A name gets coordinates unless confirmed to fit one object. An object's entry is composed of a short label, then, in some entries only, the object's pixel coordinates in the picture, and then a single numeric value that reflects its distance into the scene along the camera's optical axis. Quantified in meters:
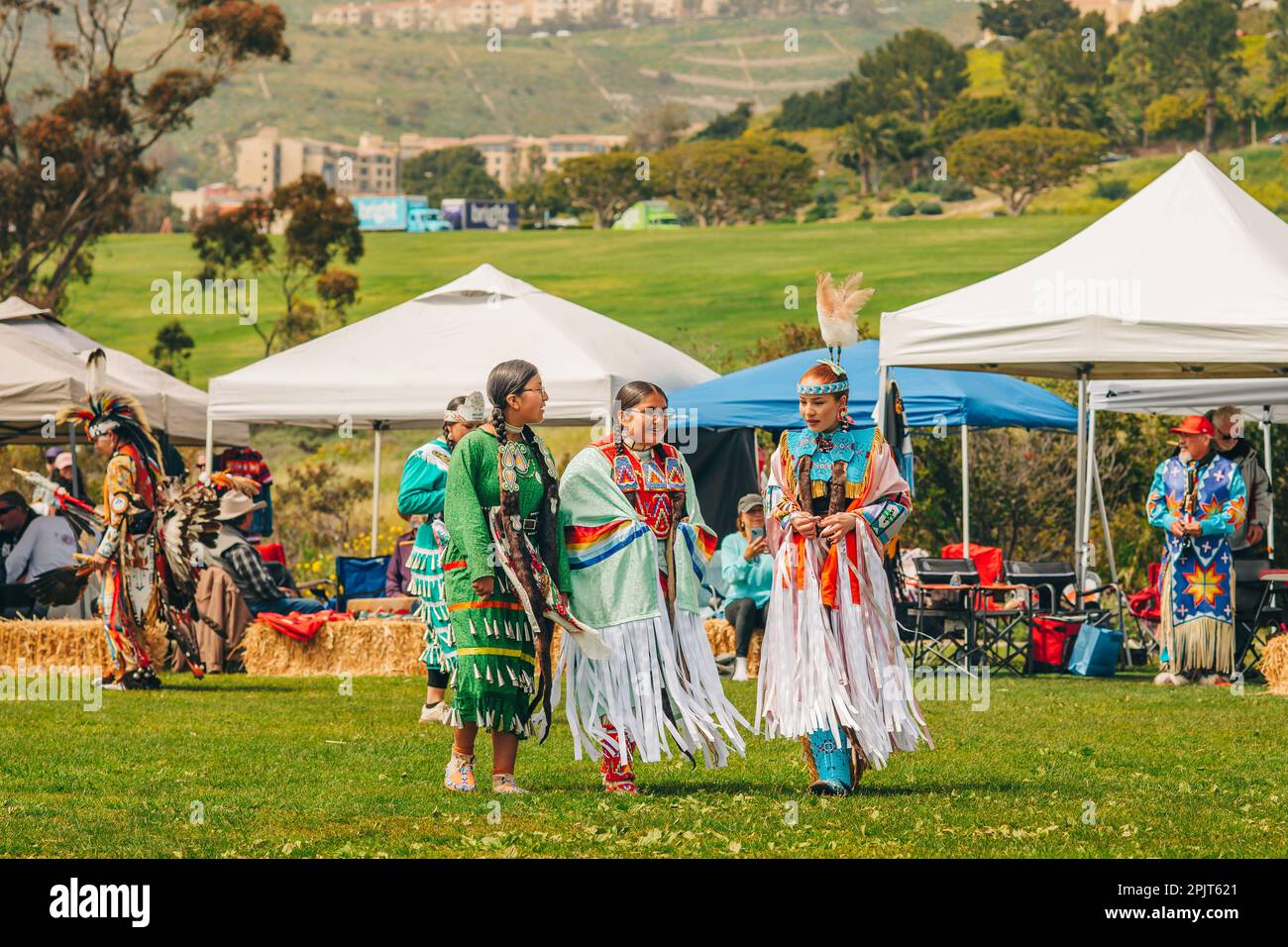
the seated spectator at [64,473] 13.98
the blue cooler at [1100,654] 12.26
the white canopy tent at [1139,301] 10.39
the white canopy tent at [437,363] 13.23
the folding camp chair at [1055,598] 12.61
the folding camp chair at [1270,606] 11.84
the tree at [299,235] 37.22
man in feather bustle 10.61
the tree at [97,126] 30.88
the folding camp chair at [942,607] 12.15
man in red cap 11.74
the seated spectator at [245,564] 12.95
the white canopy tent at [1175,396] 13.81
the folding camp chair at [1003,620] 12.18
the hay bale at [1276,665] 10.90
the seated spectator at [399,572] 13.63
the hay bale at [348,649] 12.54
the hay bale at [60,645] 12.16
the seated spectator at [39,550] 12.88
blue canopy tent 13.88
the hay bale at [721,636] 12.67
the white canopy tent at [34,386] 13.45
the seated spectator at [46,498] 11.88
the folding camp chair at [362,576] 14.45
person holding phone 12.23
